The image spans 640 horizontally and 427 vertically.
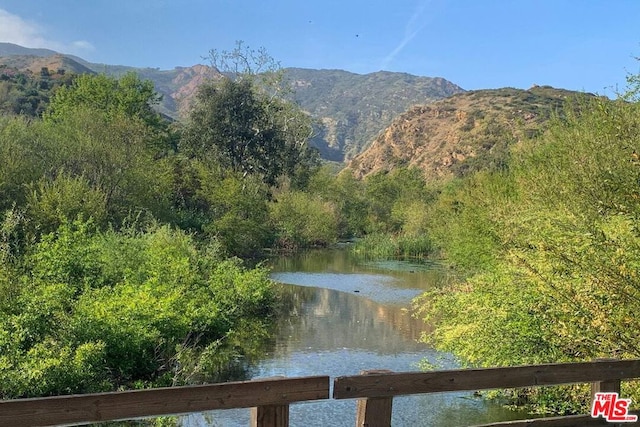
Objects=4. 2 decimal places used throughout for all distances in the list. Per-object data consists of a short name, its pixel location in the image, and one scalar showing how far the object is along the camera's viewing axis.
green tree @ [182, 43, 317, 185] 45.75
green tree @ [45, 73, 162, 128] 45.69
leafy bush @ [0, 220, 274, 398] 10.25
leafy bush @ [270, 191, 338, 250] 51.56
